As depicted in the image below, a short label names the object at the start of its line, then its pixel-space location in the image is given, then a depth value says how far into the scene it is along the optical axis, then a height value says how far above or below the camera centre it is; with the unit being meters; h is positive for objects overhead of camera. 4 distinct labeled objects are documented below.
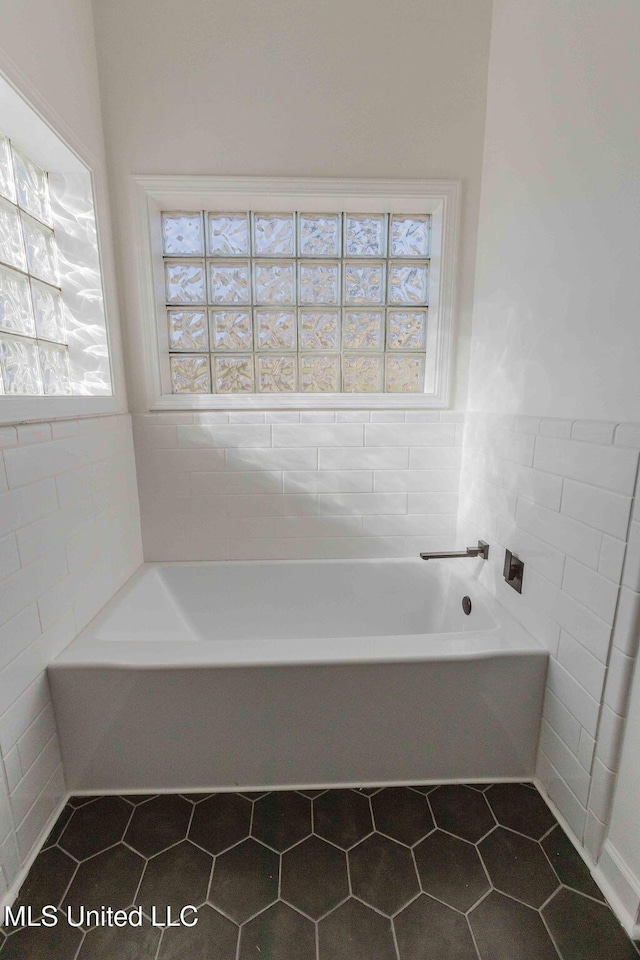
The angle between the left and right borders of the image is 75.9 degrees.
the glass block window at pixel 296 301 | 1.77 +0.40
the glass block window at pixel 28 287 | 1.23 +0.34
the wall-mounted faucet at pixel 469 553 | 1.55 -0.60
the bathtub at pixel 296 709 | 1.12 -0.87
